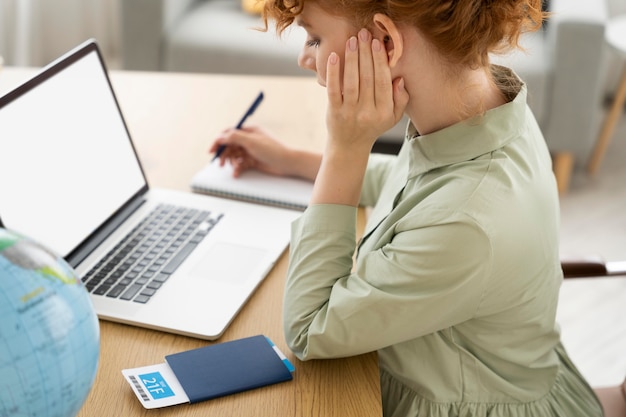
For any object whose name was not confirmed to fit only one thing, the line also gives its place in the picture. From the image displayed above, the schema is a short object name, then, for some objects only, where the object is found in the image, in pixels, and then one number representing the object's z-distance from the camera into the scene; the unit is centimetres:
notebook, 137
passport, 94
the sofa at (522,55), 269
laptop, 110
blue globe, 71
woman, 96
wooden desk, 94
